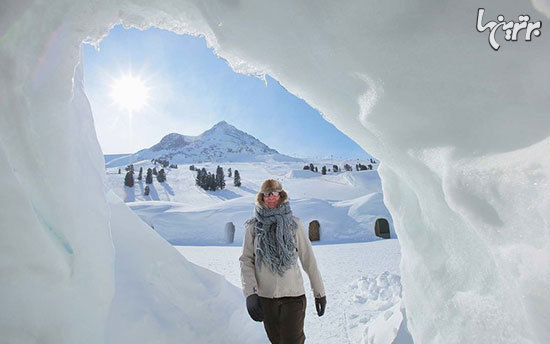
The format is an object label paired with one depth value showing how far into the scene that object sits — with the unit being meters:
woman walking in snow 2.35
